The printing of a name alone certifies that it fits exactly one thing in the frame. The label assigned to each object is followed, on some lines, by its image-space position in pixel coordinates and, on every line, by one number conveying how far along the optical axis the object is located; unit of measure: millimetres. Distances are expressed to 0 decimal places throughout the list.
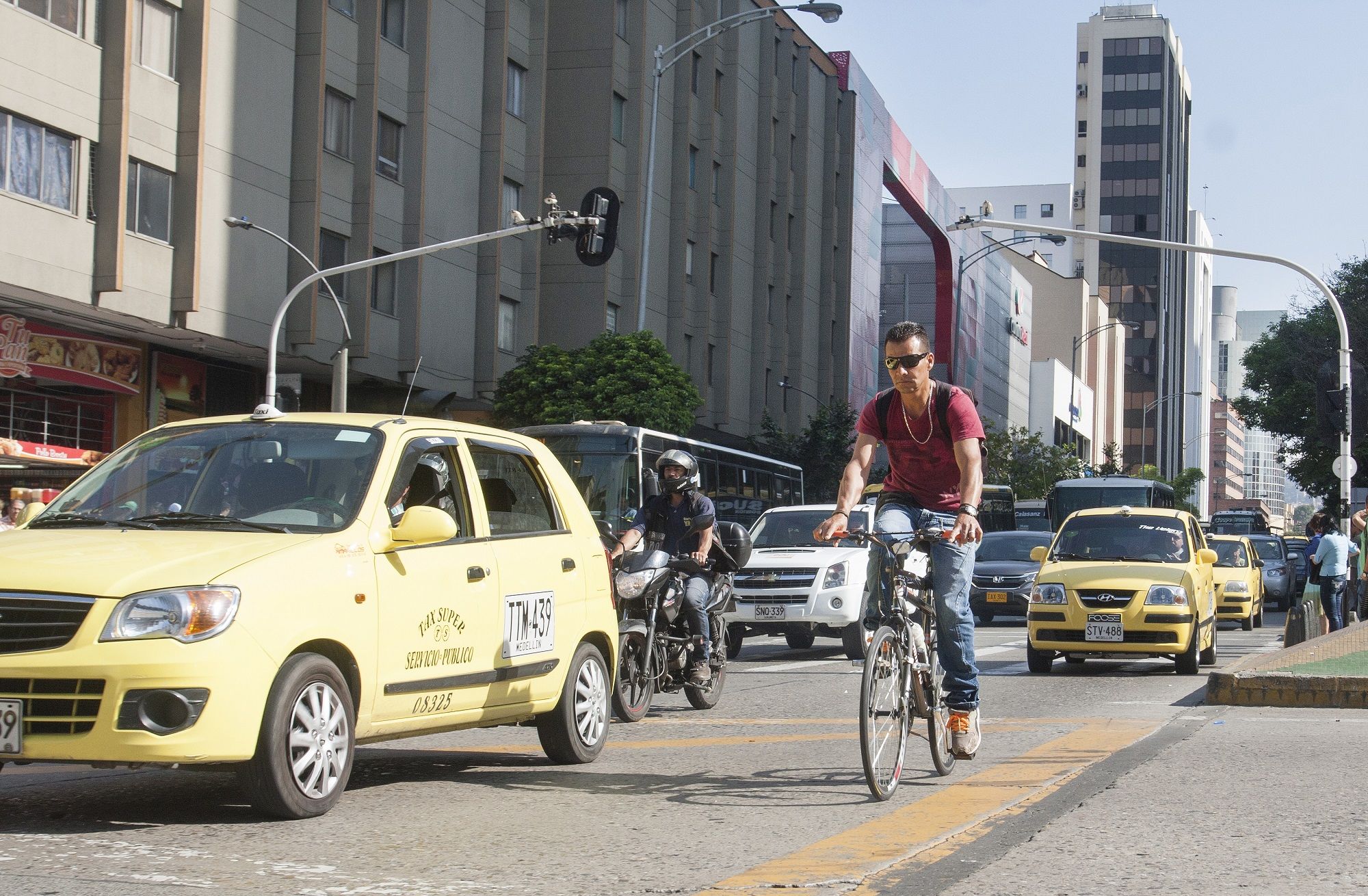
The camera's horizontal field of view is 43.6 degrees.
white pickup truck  17250
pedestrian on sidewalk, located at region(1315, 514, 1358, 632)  21781
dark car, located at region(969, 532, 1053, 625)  26438
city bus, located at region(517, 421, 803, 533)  25516
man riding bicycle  7219
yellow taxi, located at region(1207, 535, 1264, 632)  26312
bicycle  6707
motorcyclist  11094
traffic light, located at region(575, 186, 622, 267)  24609
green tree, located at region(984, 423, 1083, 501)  73938
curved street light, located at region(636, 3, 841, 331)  33781
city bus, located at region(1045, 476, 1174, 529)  39312
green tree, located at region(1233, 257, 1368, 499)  59969
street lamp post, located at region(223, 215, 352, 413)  26844
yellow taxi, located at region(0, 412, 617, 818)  5734
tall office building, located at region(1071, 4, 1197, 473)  159375
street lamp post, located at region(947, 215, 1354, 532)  25625
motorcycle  10477
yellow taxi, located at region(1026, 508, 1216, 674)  15406
